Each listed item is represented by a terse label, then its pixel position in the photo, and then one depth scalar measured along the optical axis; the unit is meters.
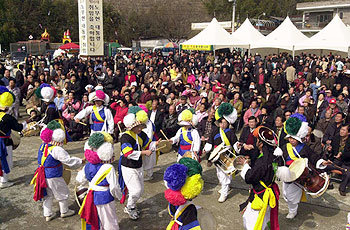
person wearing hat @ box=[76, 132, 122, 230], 4.09
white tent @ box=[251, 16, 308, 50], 16.89
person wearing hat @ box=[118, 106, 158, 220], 4.83
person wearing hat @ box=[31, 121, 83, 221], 4.71
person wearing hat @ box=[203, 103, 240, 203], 5.70
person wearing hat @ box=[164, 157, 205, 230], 3.19
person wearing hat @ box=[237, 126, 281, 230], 3.90
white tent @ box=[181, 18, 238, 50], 16.48
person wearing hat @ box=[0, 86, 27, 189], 5.86
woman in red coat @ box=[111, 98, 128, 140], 8.41
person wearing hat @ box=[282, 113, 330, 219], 4.89
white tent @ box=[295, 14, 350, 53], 14.57
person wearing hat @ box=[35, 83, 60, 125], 7.15
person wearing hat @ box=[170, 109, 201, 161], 5.79
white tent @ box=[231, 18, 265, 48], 18.22
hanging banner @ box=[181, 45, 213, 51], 19.02
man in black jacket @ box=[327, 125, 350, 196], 6.06
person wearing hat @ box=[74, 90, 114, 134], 6.78
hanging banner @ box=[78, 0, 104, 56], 15.08
